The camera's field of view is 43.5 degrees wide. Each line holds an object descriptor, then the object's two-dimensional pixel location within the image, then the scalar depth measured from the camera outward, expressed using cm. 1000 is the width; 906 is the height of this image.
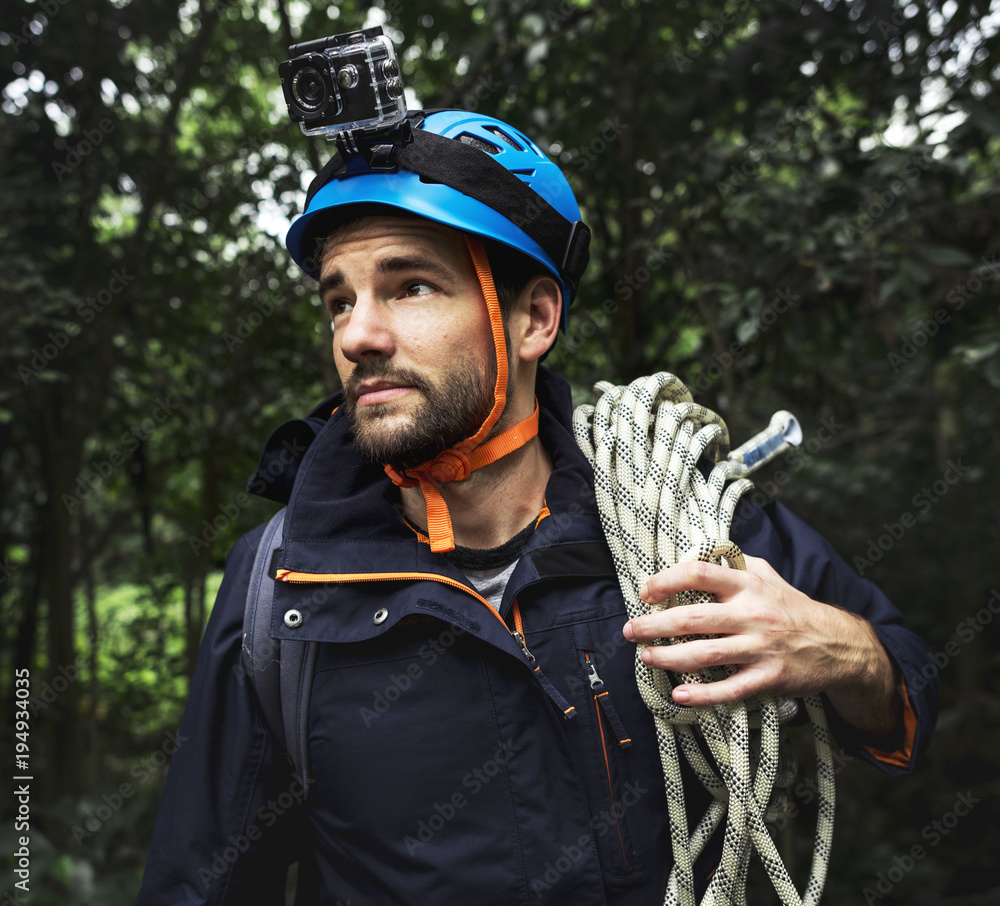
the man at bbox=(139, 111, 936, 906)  81
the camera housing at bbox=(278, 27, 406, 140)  83
